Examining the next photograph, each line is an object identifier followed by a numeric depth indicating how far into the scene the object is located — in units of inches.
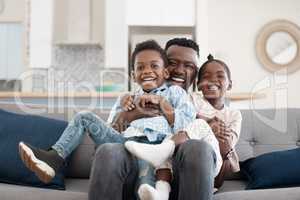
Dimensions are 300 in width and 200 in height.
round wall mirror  210.5
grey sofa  68.6
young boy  60.9
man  52.3
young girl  55.7
